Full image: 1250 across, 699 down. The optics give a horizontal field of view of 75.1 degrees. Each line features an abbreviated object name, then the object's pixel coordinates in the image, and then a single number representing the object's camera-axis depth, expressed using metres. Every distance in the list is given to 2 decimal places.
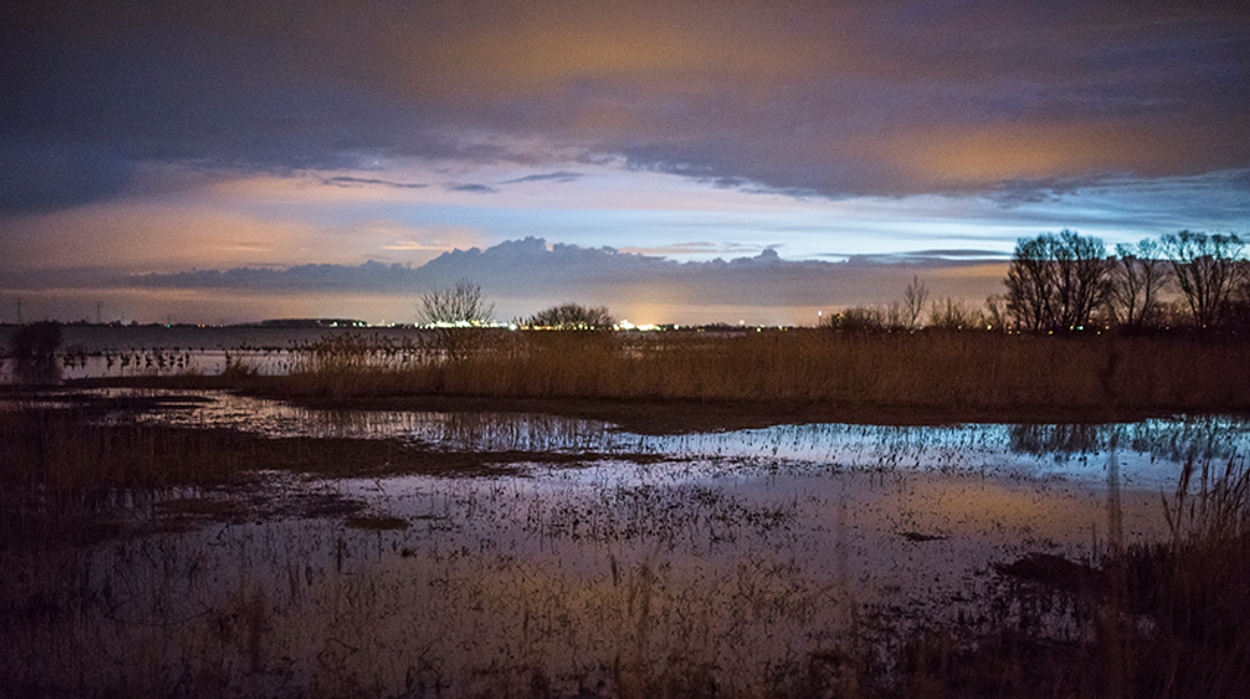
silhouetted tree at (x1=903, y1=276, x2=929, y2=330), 33.50
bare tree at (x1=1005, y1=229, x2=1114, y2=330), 70.12
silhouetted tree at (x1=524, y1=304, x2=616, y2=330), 44.38
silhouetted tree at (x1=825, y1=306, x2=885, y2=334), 33.62
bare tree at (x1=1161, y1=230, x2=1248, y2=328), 67.06
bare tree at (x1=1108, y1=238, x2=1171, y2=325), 71.81
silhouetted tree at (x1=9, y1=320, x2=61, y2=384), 33.53
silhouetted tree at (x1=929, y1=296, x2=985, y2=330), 33.30
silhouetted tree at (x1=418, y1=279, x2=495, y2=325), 27.48
